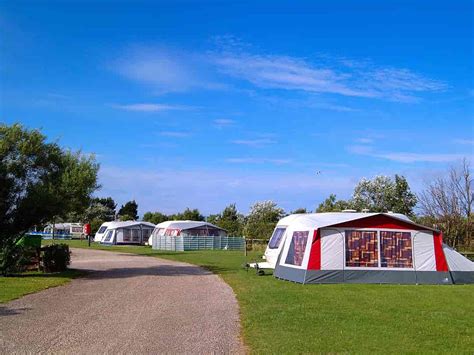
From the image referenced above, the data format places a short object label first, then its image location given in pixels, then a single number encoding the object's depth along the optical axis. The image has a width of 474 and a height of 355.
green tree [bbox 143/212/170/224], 84.25
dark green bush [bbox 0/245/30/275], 20.11
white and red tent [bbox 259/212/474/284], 18.81
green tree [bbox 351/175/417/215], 53.06
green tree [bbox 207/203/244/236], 58.09
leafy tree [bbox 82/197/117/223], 87.56
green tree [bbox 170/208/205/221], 74.55
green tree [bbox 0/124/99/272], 20.20
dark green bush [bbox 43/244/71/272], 21.69
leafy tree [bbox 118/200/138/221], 106.88
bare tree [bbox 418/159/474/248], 30.98
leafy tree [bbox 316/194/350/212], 49.31
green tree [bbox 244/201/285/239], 66.22
